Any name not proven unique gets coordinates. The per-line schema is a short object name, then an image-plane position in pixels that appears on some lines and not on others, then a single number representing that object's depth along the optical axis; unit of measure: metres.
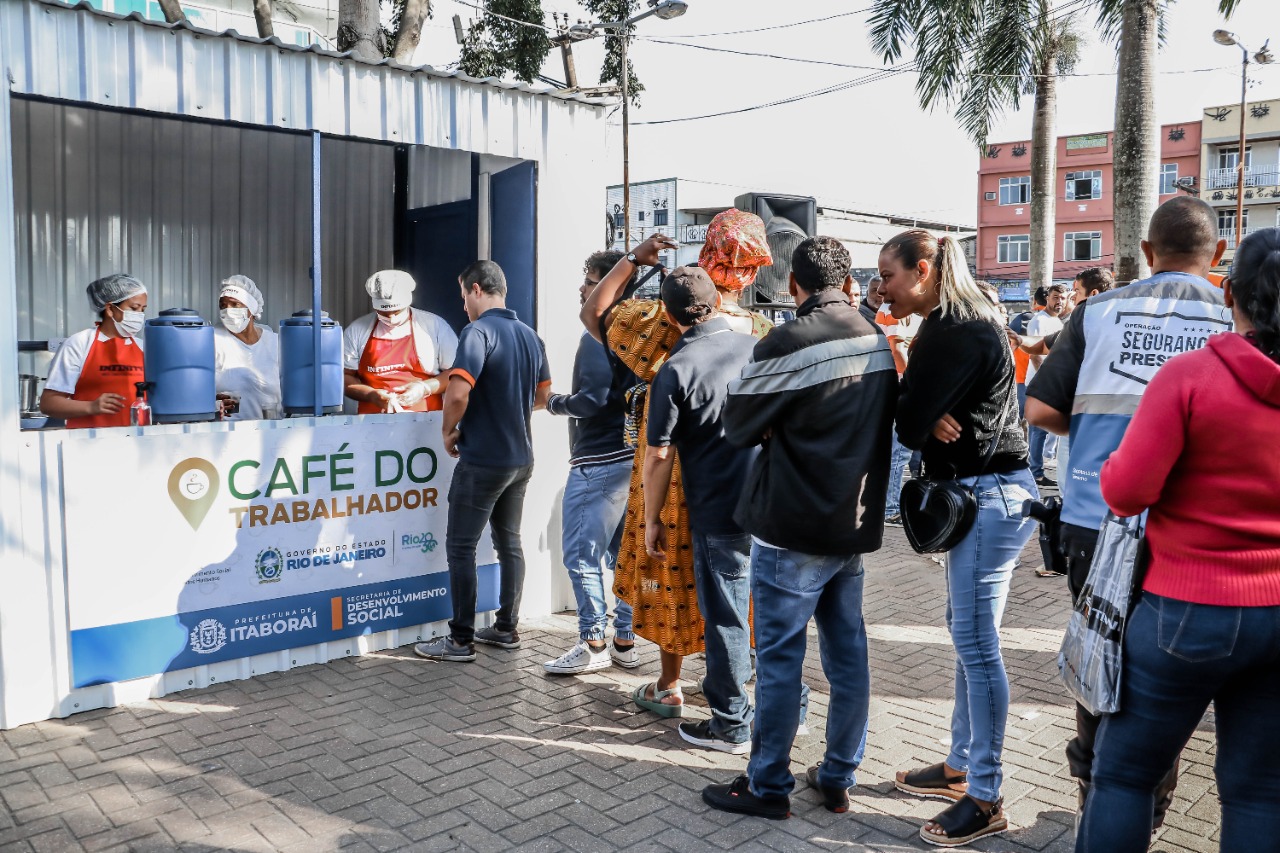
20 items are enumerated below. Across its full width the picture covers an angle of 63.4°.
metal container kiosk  4.20
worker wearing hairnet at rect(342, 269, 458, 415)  5.63
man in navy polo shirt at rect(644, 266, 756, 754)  3.91
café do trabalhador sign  4.34
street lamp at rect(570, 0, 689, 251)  18.48
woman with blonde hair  3.22
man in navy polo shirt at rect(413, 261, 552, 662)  5.06
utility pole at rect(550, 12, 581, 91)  17.83
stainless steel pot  7.48
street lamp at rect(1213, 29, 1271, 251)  29.69
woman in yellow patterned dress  4.23
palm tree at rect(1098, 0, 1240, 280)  10.14
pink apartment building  51.44
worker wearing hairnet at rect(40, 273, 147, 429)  4.76
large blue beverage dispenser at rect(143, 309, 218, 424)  4.62
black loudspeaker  6.10
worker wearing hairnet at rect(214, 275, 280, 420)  5.43
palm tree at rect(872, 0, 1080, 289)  14.09
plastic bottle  4.54
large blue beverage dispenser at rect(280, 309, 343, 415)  5.14
